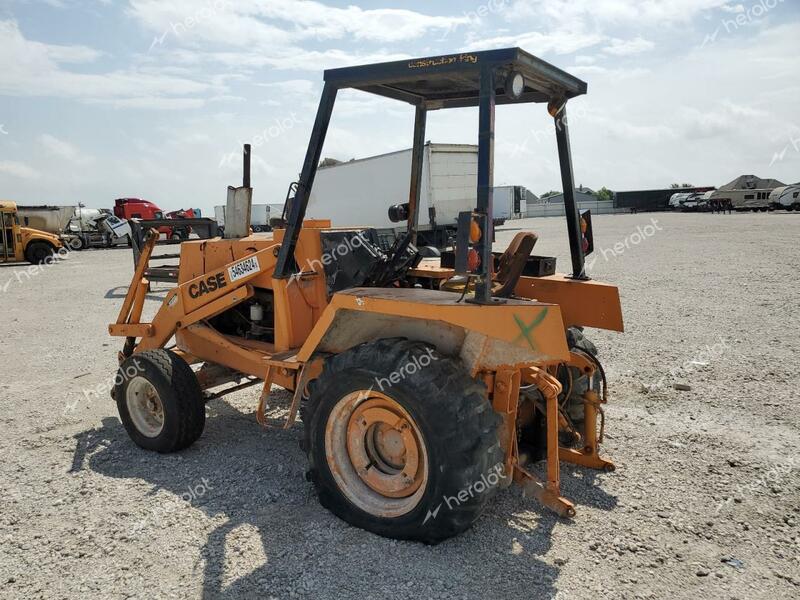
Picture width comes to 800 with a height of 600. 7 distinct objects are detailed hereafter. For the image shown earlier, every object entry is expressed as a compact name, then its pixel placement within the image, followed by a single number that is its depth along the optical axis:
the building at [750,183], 52.41
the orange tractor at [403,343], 3.28
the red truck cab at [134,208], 37.22
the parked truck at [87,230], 29.81
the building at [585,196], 59.53
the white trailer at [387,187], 19.00
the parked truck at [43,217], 26.84
